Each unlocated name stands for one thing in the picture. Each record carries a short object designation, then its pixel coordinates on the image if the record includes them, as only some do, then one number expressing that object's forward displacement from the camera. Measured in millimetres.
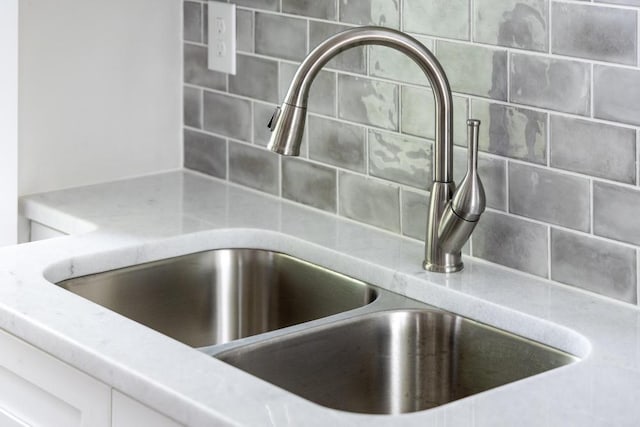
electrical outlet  3005
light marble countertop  2114
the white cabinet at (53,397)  2243
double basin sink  2397
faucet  2434
